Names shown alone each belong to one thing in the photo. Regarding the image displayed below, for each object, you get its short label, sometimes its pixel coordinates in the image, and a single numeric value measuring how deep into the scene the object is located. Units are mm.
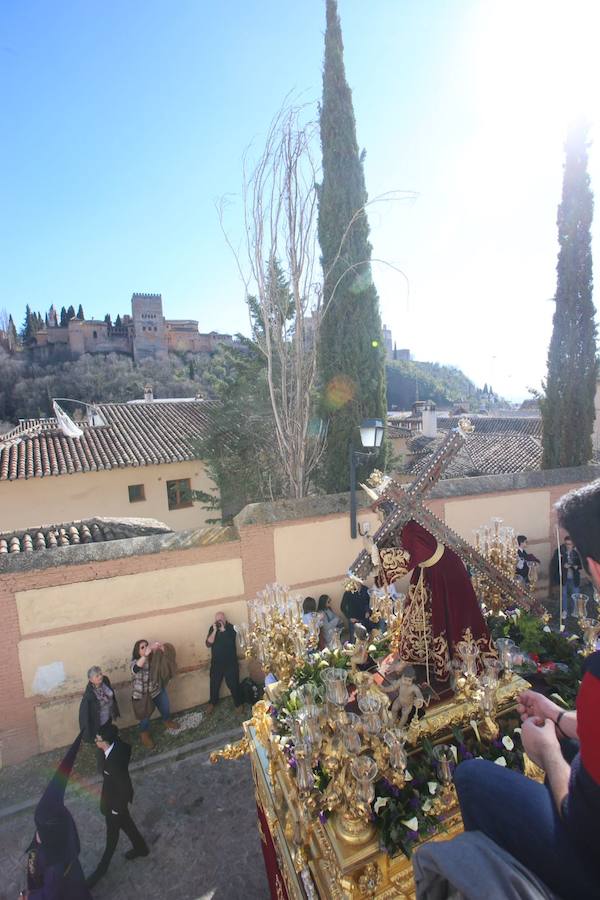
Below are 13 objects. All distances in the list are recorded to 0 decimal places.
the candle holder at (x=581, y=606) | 3782
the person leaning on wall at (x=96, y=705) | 5051
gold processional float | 2613
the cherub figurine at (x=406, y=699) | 3154
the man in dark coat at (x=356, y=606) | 6605
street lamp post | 6754
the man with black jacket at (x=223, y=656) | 6043
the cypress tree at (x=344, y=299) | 9547
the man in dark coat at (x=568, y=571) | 6994
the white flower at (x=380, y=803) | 2705
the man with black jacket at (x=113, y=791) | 4043
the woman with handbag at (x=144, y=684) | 5672
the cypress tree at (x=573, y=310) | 11773
